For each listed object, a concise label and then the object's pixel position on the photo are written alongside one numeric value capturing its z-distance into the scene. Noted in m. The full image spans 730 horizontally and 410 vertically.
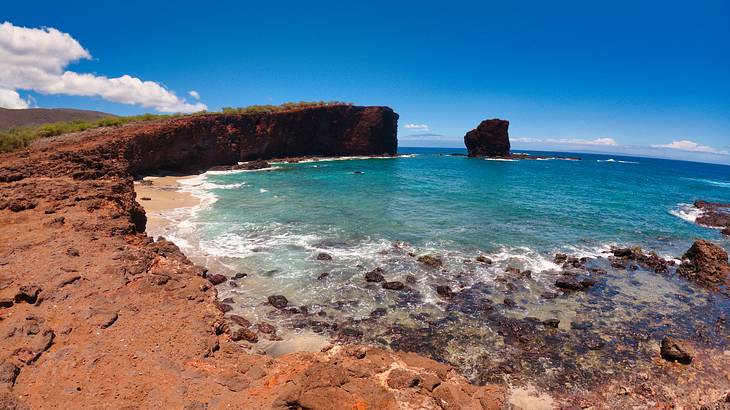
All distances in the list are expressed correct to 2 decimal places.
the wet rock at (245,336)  10.81
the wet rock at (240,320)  11.77
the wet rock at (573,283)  16.02
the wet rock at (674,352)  10.74
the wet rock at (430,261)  17.80
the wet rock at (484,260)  18.39
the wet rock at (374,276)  15.76
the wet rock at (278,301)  13.20
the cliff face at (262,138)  46.31
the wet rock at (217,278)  14.73
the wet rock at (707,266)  17.06
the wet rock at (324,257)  17.98
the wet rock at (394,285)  15.11
